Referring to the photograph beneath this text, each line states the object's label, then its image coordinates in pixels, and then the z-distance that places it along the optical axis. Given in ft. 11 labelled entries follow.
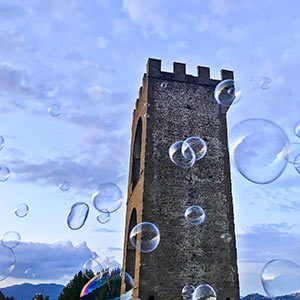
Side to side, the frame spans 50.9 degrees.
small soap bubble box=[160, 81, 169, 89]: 42.83
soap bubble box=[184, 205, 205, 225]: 29.87
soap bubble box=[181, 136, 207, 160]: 25.25
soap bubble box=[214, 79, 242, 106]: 24.88
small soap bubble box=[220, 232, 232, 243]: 36.32
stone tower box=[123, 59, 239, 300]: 33.71
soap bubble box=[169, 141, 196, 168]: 25.31
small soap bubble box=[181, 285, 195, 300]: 32.81
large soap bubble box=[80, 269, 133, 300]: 28.30
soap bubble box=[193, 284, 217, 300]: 27.96
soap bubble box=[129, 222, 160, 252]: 25.64
